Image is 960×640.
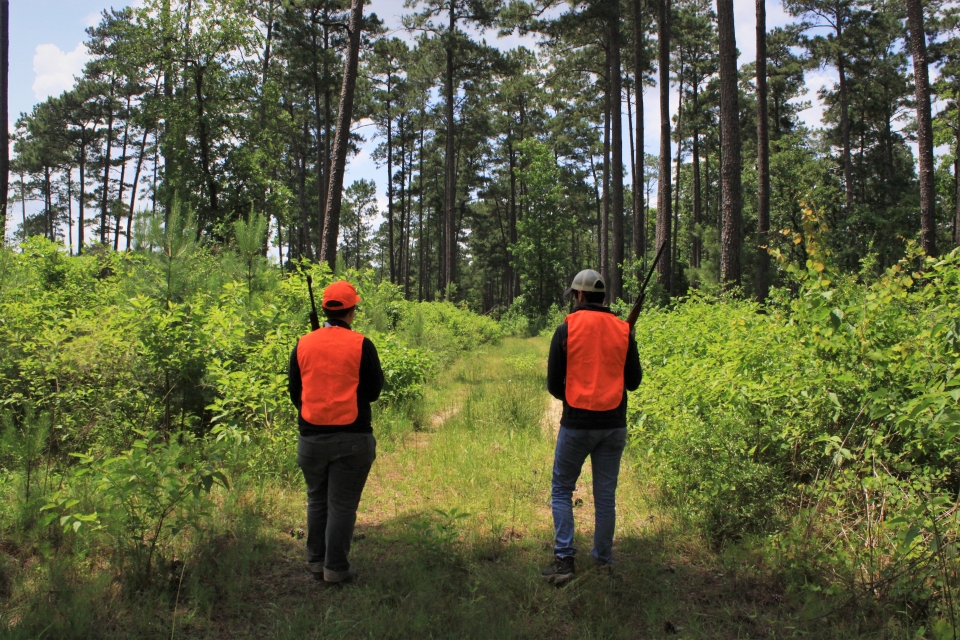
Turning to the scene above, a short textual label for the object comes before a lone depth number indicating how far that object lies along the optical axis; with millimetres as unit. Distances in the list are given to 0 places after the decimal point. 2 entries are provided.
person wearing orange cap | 3709
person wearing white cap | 3789
